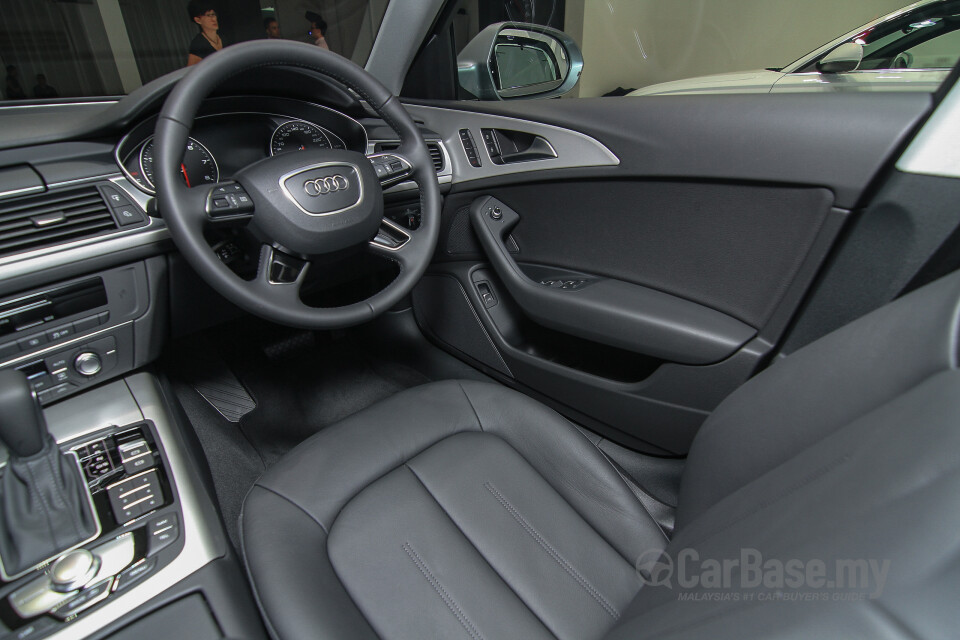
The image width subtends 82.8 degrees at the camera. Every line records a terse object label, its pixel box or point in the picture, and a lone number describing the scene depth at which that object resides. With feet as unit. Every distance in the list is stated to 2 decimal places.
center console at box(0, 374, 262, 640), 2.17
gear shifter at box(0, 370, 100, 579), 2.27
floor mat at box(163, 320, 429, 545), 4.15
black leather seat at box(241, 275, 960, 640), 1.03
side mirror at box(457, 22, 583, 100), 4.51
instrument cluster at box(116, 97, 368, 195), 3.15
